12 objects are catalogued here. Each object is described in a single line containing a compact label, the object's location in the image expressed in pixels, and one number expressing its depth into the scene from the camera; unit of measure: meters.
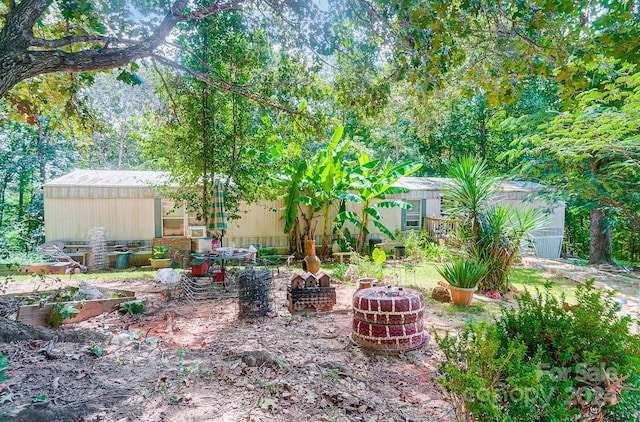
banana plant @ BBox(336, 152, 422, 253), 11.54
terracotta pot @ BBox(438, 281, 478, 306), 6.58
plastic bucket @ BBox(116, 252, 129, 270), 11.24
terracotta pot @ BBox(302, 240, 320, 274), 8.76
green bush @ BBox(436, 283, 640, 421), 1.98
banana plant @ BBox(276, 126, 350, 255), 11.12
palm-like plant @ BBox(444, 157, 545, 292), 7.29
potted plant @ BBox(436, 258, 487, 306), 6.59
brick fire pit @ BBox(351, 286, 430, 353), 4.45
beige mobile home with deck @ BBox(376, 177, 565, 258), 13.94
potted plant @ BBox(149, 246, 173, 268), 11.25
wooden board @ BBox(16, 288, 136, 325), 4.91
